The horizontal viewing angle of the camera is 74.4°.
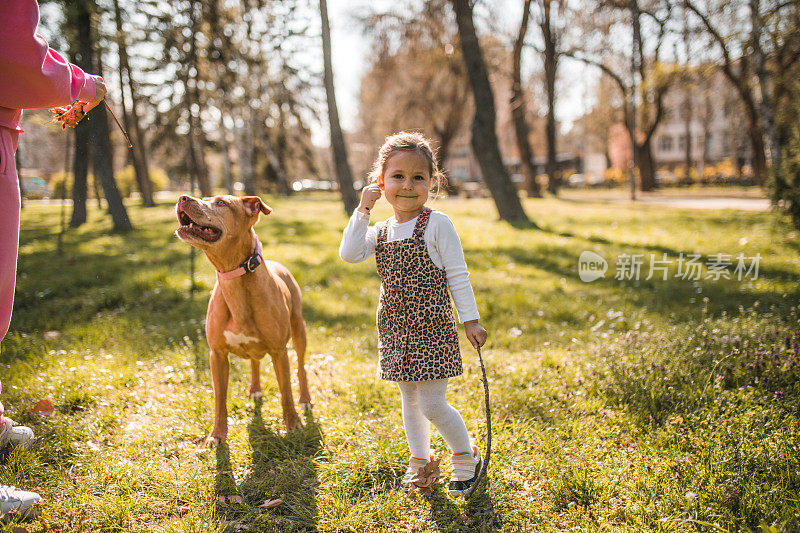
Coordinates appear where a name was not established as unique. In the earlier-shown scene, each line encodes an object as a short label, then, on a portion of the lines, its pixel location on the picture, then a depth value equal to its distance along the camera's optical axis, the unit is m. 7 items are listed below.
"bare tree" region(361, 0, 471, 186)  17.12
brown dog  2.90
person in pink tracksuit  2.27
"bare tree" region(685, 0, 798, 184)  11.46
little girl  2.71
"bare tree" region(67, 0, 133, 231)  6.46
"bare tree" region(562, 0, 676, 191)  15.11
